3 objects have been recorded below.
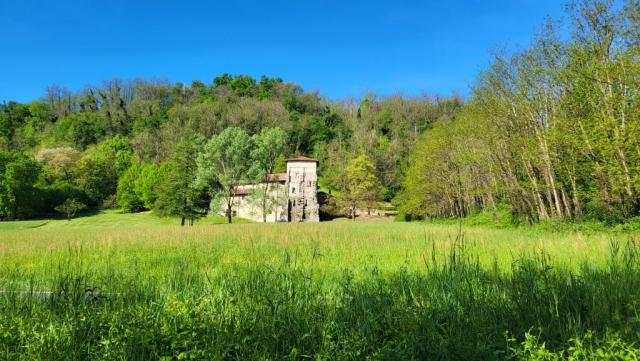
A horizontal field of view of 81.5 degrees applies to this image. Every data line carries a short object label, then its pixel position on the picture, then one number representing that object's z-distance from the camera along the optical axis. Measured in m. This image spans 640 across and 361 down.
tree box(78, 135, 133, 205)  75.56
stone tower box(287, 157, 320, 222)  68.19
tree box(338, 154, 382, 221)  64.62
